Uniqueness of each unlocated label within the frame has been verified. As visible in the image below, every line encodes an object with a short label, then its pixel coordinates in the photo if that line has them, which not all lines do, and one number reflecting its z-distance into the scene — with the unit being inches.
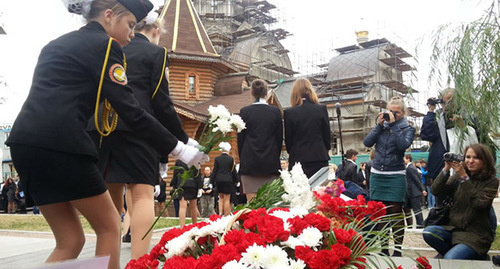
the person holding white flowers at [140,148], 132.9
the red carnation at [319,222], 70.9
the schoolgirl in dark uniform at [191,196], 371.6
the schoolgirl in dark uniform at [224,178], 470.6
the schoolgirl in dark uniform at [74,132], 94.7
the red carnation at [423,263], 81.4
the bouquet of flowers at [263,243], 62.4
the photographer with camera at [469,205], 171.2
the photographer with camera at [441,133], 213.8
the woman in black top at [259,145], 247.3
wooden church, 1047.0
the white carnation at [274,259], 62.2
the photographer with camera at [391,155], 223.8
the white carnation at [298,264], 63.2
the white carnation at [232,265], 60.5
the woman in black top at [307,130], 242.1
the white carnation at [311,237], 67.7
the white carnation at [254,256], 62.5
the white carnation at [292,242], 67.5
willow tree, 191.2
